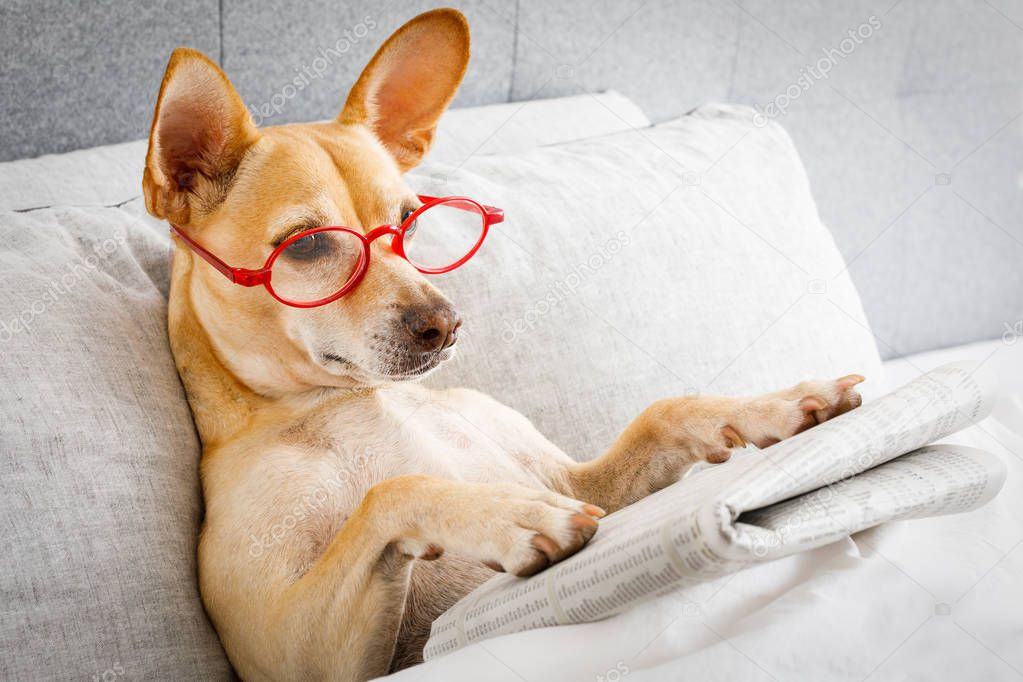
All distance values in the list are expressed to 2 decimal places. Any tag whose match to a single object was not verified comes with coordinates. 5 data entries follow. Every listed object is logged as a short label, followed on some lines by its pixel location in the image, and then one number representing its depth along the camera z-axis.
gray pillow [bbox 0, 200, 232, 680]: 0.93
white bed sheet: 0.75
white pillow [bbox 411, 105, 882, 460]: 1.46
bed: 0.82
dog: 0.97
